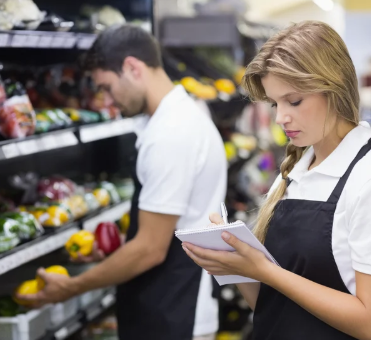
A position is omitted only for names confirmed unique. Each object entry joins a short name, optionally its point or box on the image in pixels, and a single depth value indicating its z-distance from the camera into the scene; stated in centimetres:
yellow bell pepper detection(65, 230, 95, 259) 283
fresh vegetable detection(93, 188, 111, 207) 330
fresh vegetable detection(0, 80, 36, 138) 254
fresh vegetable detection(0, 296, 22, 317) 266
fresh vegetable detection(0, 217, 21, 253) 245
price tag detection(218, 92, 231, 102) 470
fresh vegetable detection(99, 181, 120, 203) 341
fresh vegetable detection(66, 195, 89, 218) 305
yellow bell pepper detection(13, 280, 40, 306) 268
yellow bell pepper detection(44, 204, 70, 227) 284
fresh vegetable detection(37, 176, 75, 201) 310
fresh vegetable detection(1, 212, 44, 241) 259
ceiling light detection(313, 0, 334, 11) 1170
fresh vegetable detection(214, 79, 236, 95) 494
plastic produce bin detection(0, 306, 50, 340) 246
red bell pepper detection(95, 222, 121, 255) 295
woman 169
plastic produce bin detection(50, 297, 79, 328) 276
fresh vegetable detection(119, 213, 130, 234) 328
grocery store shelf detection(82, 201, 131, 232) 308
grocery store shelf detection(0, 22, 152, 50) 238
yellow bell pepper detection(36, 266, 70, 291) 270
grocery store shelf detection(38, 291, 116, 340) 273
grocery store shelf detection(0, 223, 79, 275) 238
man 254
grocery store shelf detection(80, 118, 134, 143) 287
